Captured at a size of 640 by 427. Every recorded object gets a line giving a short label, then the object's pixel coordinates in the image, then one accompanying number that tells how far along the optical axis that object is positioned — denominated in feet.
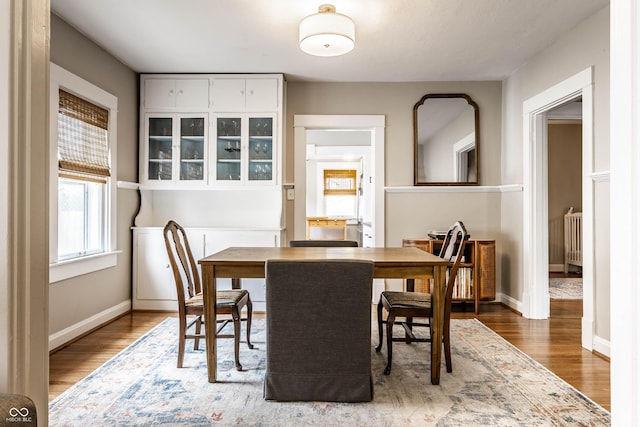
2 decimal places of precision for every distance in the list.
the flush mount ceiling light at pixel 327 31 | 8.95
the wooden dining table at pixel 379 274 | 7.73
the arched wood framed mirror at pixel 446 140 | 15.02
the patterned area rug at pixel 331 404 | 6.51
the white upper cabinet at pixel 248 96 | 14.07
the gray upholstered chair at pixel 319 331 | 6.64
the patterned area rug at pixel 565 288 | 16.28
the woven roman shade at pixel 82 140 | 10.33
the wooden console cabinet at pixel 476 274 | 13.55
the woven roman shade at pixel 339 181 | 28.25
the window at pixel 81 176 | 9.95
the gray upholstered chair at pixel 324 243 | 11.05
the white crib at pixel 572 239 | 20.98
